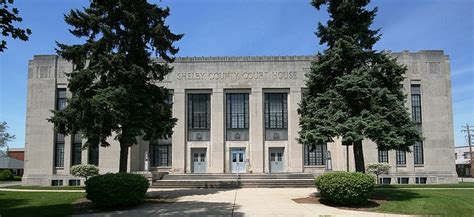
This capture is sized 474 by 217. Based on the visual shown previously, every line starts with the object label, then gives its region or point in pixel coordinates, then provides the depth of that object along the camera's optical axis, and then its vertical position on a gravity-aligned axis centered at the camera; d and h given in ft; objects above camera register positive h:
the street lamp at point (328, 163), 131.36 -5.50
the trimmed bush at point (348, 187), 61.41 -5.92
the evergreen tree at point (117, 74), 70.97 +11.42
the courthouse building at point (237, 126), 137.39 +5.65
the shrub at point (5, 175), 179.28 -12.61
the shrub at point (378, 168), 127.03 -6.70
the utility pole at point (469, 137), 253.34 +3.81
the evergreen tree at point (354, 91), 68.49 +8.50
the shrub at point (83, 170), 123.03 -7.12
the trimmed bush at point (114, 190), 59.06 -6.01
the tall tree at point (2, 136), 319.27 +5.15
